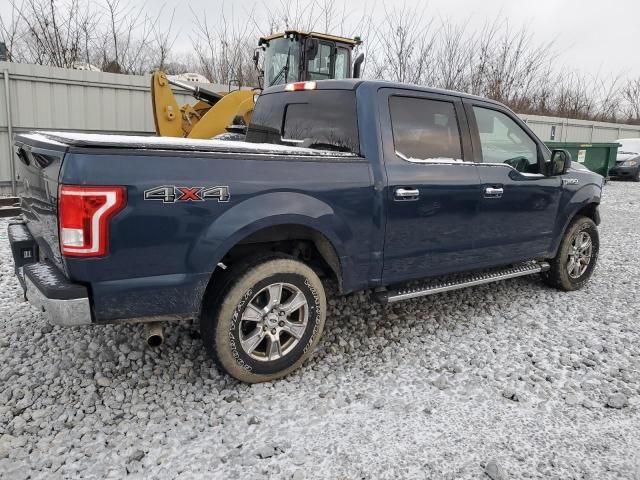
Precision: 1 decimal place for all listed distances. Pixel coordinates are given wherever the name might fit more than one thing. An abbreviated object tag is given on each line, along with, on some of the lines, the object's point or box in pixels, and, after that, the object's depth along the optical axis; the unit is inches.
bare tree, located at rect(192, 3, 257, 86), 655.1
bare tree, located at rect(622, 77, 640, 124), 1236.8
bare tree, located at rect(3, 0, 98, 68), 482.9
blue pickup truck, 99.1
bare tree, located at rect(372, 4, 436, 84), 693.9
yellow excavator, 356.8
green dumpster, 625.6
